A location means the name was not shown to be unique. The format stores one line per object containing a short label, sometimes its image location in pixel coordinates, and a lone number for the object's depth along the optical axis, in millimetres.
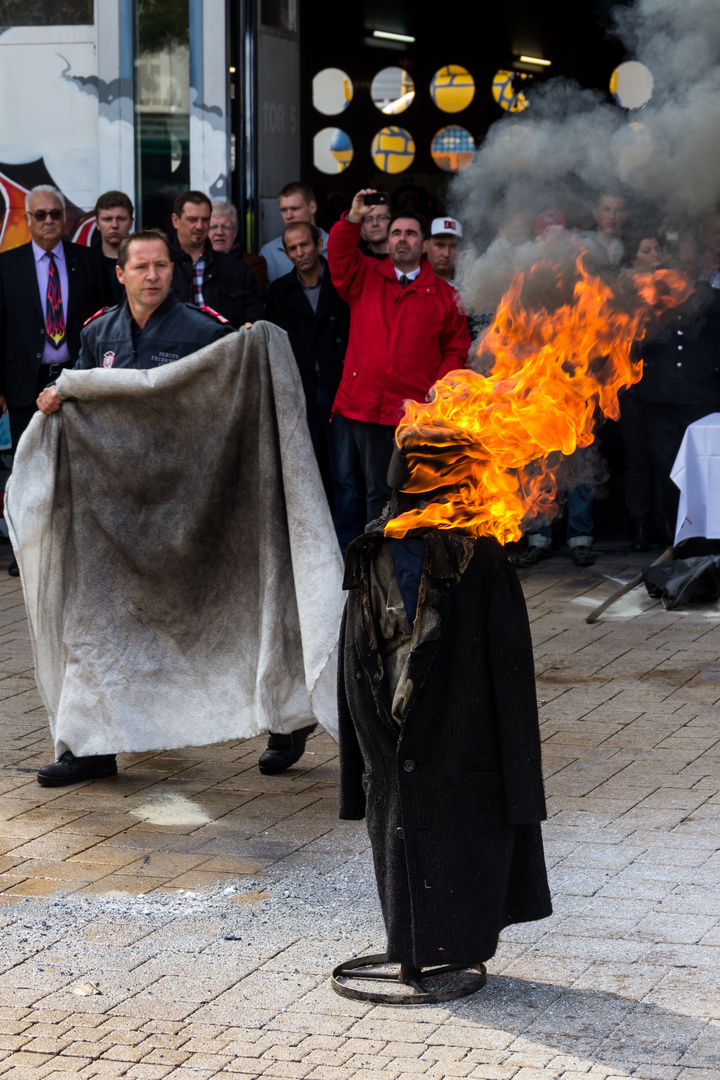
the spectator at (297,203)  18859
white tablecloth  18531
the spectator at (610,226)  14078
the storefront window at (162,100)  22656
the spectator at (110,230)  19750
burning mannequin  7730
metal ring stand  7945
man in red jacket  17828
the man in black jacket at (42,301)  19656
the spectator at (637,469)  21016
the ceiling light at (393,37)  37450
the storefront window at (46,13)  22859
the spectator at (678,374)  18375
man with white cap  18859
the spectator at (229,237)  19766
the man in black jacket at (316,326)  19016
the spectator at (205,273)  18406
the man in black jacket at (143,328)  11961
